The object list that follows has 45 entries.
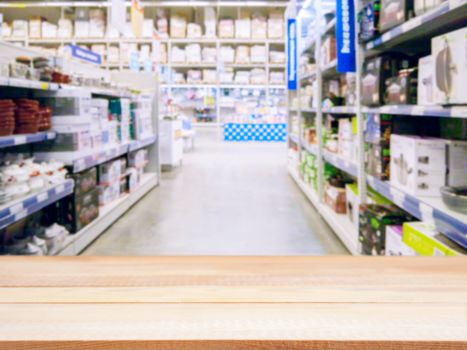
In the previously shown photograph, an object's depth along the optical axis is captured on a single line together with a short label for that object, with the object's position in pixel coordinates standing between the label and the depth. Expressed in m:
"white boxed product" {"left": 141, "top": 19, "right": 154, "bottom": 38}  12.66
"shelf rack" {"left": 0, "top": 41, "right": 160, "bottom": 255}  2.60
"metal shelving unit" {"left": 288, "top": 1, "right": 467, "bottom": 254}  1.90
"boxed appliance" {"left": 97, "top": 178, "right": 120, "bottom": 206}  4.36
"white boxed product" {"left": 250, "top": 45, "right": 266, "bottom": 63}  13.05
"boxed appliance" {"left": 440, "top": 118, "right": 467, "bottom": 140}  2.77
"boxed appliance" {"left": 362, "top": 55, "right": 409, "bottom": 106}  2.71
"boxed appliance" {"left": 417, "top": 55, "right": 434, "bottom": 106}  2.14
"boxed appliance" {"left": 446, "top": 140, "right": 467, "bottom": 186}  2.16
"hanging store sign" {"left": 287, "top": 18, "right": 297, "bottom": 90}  6.60
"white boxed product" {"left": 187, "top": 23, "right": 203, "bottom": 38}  12.83
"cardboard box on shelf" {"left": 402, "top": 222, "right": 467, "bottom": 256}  1.86
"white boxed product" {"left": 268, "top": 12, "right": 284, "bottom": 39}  12.90
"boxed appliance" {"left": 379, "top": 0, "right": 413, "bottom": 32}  2.34
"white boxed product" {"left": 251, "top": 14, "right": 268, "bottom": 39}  12.91
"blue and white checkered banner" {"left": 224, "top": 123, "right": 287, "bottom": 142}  12.95
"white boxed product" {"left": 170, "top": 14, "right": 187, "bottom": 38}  12.84
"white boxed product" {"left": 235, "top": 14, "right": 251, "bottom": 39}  12.88
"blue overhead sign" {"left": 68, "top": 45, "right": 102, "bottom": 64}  5.19
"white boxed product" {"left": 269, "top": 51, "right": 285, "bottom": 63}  13.14
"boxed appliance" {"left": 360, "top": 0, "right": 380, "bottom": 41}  2.81
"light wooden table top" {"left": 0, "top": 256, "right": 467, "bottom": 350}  0.77
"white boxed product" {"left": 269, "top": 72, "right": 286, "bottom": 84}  13.29
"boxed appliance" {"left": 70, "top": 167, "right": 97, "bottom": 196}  3.43
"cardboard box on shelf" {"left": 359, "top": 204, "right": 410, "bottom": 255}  2.57
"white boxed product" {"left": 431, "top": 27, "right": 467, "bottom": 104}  1.83
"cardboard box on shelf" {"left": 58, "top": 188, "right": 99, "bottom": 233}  3.38
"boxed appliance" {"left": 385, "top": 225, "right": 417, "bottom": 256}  2.22
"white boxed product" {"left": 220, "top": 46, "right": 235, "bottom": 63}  13.09
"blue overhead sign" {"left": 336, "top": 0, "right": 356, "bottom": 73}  3.16
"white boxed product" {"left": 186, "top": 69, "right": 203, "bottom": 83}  13.20
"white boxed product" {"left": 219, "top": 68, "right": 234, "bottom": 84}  13.13
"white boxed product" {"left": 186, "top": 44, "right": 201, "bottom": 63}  12.91
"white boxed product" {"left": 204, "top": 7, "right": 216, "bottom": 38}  12.86
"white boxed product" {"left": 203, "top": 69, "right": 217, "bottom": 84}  13.18
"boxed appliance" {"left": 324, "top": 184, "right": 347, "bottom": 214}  4.10
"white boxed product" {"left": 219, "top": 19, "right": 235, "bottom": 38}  12.90
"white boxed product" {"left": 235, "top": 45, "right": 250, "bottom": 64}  13.13
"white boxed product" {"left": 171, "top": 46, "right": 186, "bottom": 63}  12.90
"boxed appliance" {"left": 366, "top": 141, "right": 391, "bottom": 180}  2.75
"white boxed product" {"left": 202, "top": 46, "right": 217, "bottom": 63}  13.02
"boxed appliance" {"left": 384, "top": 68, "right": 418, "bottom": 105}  2.37
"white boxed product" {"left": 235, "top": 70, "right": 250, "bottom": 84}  13.28
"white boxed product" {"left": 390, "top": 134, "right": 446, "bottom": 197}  2.22
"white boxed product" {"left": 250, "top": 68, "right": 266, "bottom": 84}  13.26
